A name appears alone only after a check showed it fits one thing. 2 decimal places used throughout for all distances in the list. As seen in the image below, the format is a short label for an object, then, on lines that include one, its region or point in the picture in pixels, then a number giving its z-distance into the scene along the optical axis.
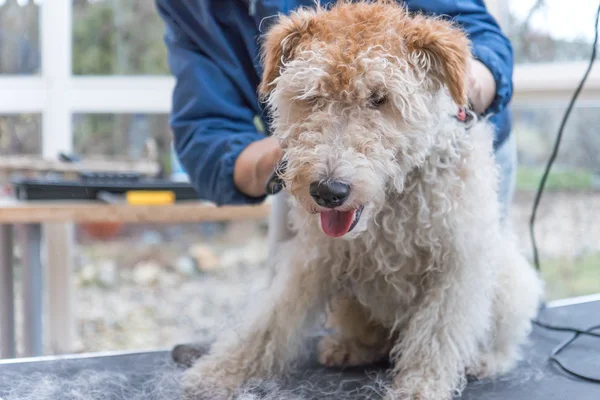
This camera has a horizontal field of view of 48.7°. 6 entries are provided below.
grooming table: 1.15
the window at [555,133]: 2.45
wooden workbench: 2.13
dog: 0.97
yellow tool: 2.26
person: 1.38
